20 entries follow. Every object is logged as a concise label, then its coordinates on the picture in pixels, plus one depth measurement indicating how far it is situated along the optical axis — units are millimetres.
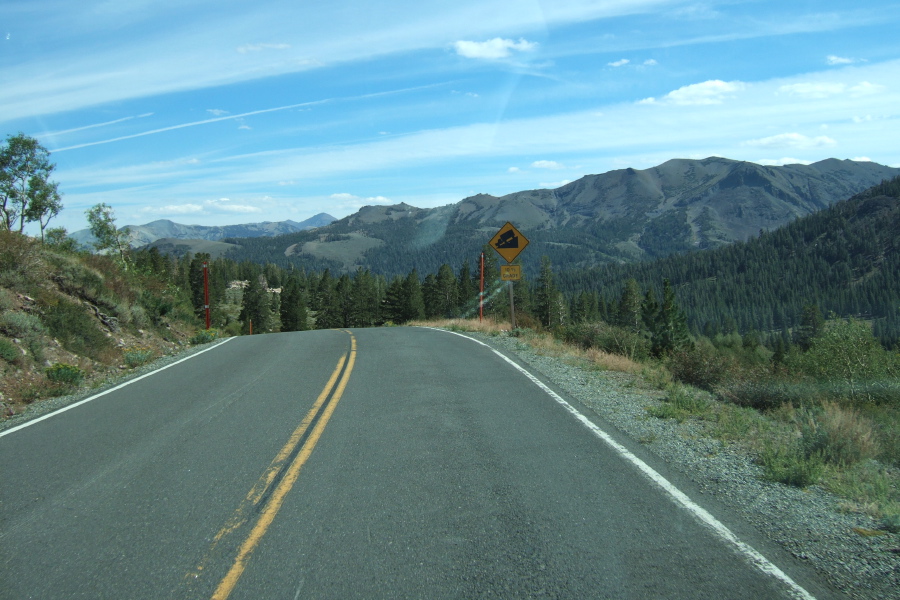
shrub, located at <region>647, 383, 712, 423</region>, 8180
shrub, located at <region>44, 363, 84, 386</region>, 11273
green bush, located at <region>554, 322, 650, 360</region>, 17250
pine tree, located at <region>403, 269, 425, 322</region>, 73062
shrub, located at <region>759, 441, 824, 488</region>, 5508
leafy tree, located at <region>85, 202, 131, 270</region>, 59750
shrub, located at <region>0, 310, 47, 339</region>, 12016
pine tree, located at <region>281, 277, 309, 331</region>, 73312
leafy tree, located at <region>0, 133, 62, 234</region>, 44719
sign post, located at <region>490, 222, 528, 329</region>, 20094
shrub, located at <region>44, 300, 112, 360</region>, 13484
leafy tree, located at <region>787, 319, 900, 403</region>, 22438
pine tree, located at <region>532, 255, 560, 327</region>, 77750
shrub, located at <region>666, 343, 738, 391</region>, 12445
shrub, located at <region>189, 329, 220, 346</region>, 20281
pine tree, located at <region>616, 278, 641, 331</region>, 80250
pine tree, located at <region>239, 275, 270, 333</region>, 74125
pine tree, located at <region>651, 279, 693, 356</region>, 68938
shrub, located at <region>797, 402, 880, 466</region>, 6219
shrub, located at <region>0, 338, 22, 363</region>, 11125
